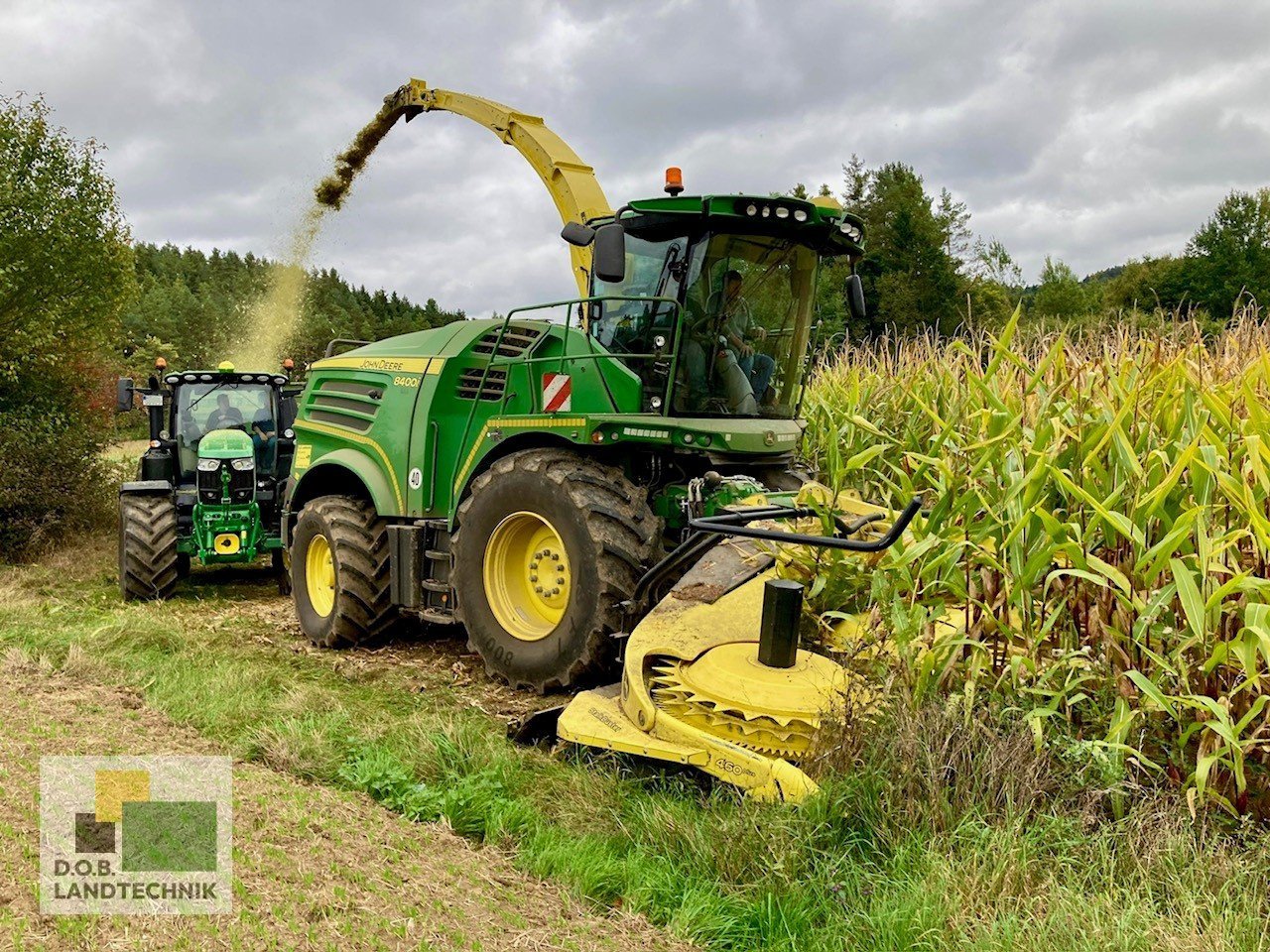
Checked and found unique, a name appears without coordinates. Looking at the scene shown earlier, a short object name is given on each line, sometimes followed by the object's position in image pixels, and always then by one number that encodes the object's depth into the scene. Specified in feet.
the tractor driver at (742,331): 16.70
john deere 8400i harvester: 11.36
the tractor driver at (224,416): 30.09
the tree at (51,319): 34.71
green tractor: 25.39
